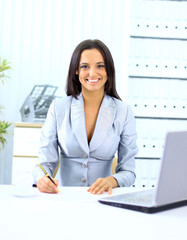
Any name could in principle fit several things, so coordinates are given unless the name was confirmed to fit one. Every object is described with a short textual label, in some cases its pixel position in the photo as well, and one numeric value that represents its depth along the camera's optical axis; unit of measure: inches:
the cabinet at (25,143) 120.6
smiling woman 68.6
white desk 32.6
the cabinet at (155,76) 119.0
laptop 37.7
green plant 134.9
